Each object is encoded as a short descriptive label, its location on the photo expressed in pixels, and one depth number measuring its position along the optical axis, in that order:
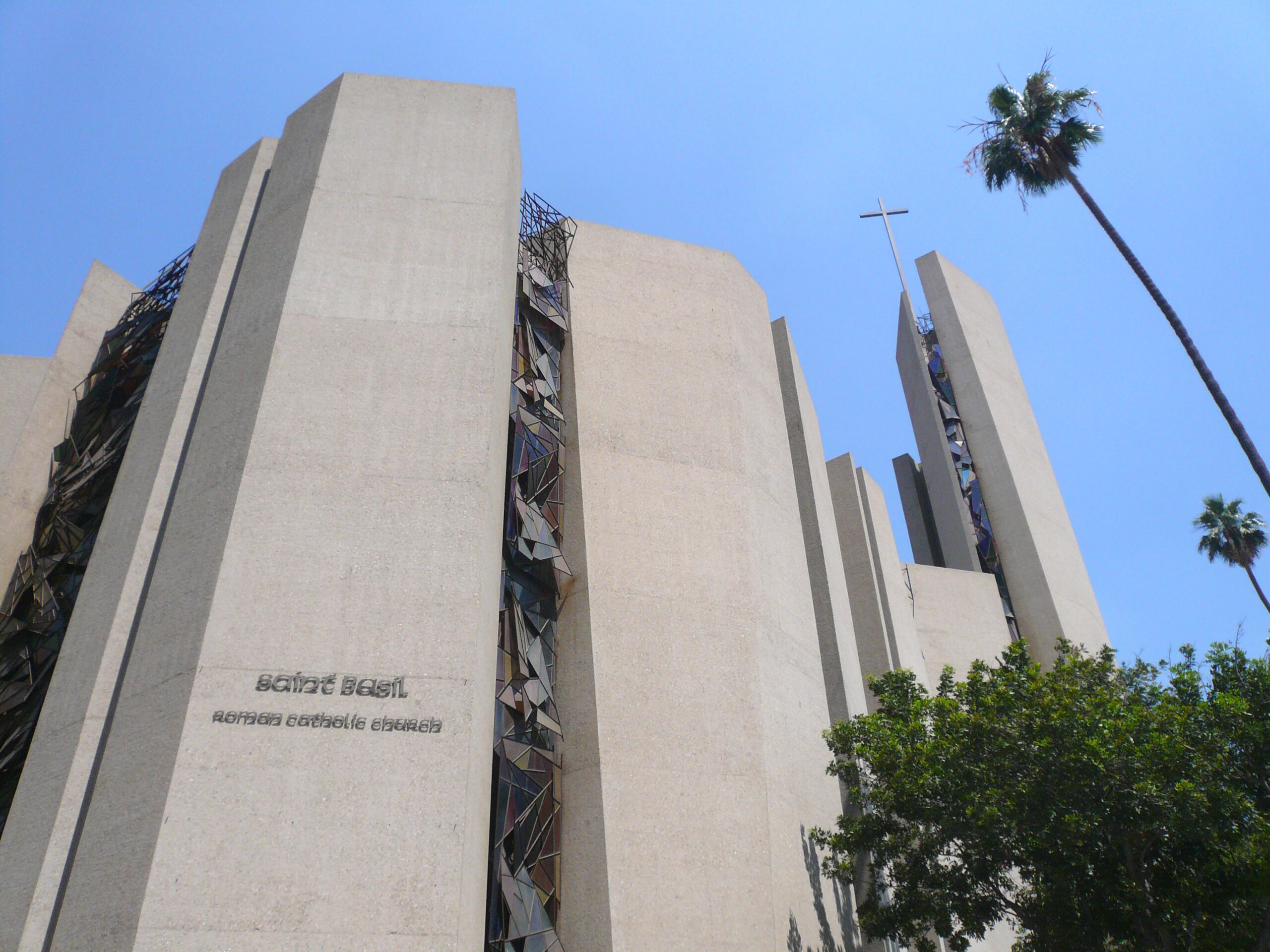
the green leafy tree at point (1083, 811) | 13.73
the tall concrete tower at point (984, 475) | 37.94
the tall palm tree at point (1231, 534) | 39.22
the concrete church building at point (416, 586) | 11.94
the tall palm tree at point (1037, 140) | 21.33
